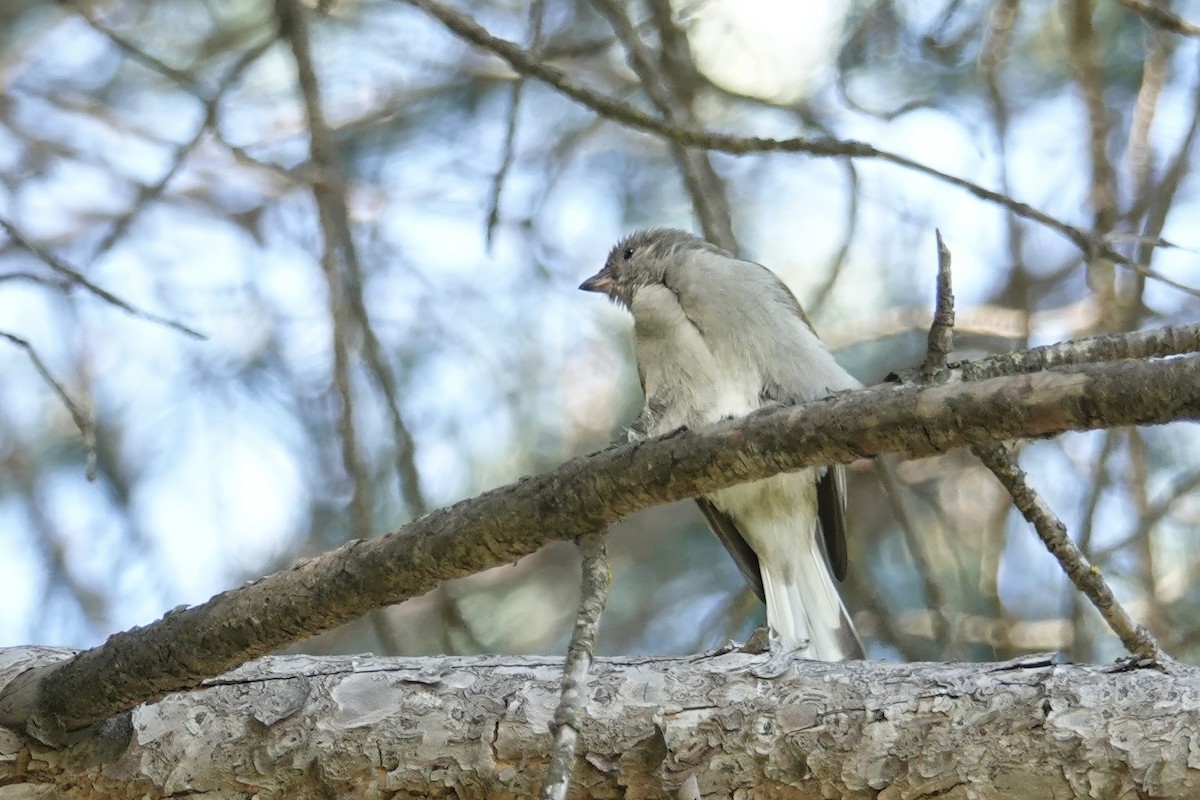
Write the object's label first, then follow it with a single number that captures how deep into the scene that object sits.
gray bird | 6.61
